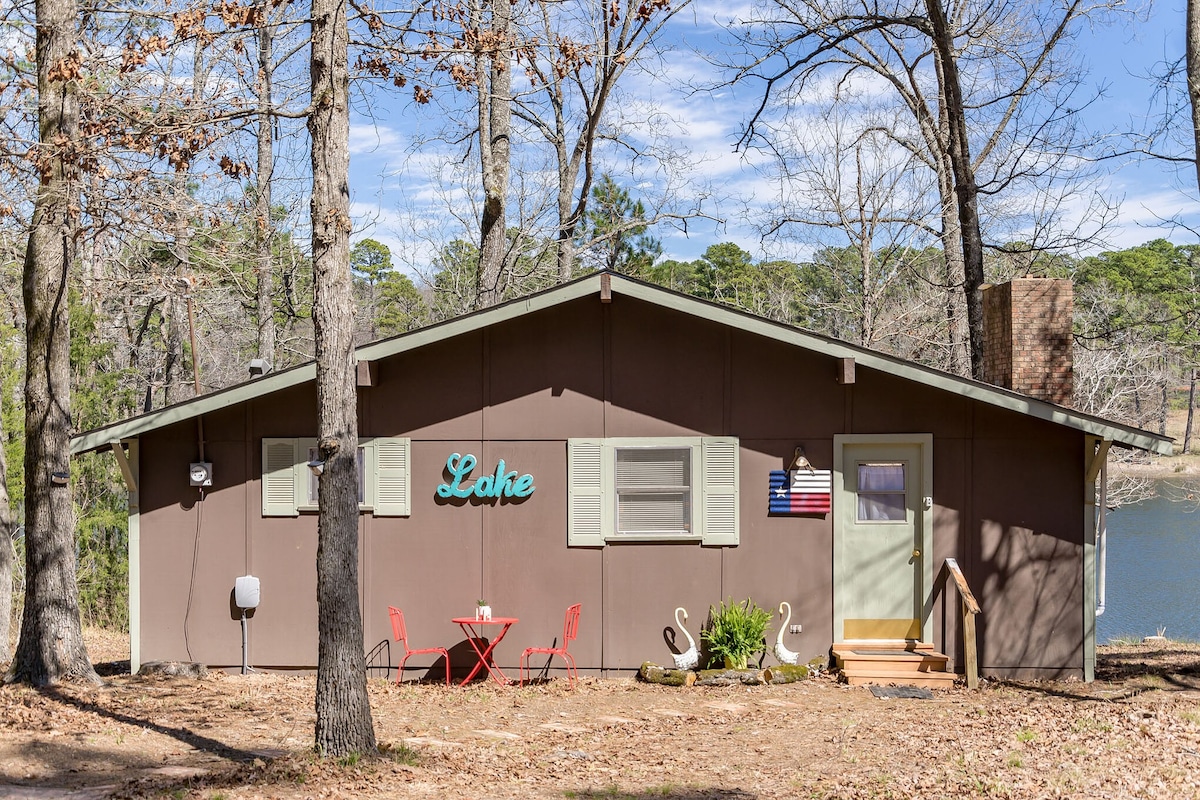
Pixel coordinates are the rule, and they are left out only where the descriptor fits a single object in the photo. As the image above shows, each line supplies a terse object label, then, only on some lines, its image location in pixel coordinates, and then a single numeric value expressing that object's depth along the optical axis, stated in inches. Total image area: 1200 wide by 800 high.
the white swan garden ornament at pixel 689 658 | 377.4
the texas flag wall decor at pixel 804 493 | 383.9
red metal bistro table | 374.9
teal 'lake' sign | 387.9
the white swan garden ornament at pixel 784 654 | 380.2
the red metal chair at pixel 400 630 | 378.9
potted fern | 375.2
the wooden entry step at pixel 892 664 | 369.1
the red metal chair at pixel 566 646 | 379.6
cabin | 383.9
